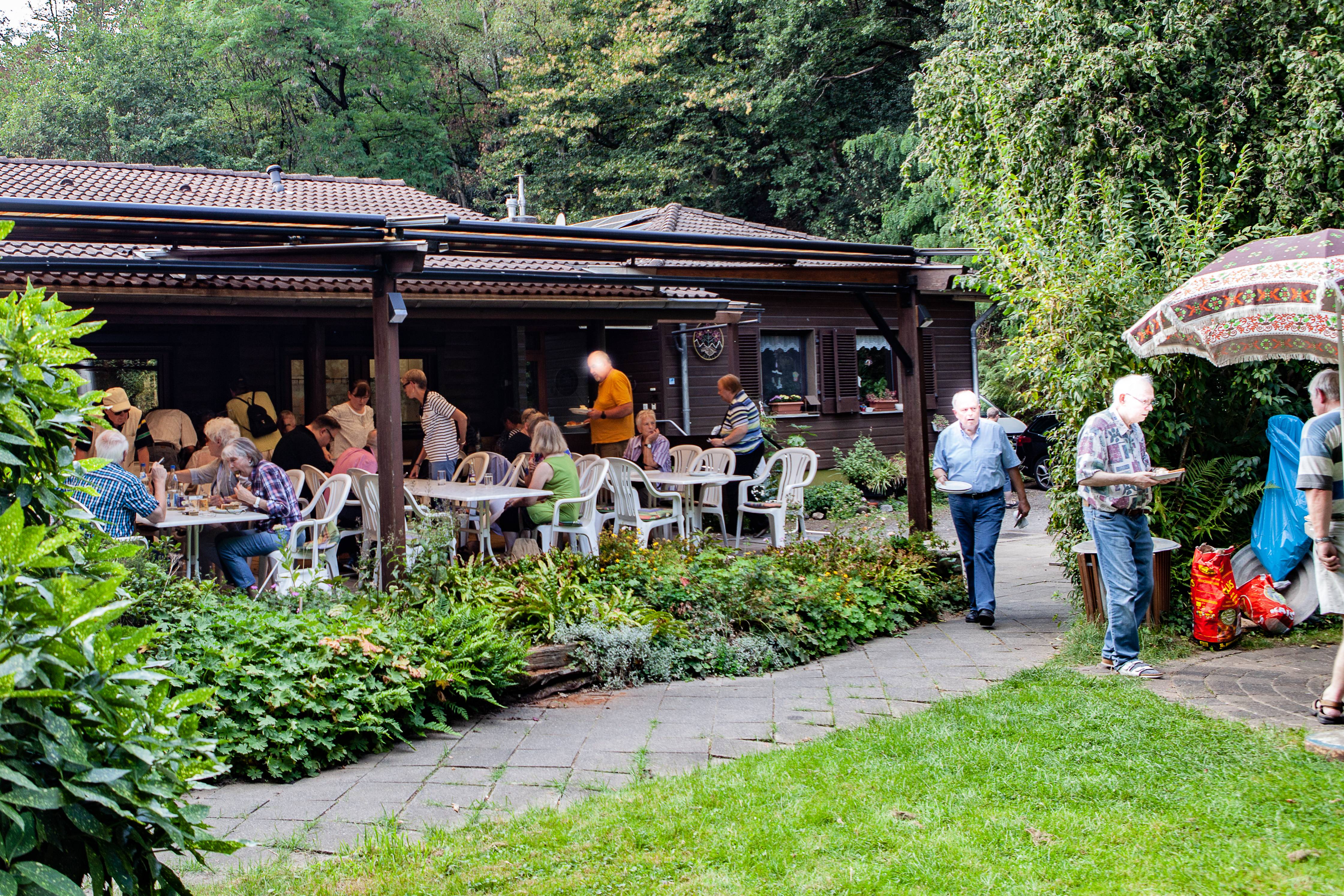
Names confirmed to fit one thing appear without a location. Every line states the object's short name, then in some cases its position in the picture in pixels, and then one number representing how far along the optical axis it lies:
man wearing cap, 8.27
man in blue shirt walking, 6.91
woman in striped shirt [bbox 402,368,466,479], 10.18
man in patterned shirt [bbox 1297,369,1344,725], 4.82
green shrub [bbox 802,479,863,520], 12.73
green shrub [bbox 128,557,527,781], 4.23
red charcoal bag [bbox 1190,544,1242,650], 5.99
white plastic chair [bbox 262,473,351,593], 6.97
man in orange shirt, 11.03
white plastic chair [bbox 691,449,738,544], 9.91
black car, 17.03
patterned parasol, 5.42
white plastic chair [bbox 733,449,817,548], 9.55
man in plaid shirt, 5.84
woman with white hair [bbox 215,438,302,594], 6.95
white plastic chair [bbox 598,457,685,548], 9.20
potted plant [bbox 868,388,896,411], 17.91
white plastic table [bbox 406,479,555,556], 7.76
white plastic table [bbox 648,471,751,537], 9.12
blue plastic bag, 6.19
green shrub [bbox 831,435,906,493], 15.91
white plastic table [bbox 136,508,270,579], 6.65
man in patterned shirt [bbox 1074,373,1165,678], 5.48
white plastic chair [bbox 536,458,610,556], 8.29
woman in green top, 8.27
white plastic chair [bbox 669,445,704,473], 11.18
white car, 16.27
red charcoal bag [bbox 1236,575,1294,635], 6.18
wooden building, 10.83
